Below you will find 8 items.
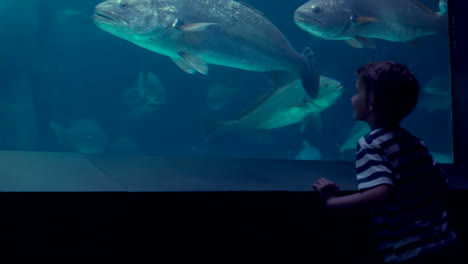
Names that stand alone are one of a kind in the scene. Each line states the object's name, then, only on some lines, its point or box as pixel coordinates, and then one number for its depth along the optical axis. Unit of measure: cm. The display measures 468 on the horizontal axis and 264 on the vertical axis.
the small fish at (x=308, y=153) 915
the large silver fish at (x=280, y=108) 554
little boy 133
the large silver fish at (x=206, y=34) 418
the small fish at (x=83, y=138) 982
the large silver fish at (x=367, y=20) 409
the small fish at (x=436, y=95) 909
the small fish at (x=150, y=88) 835
